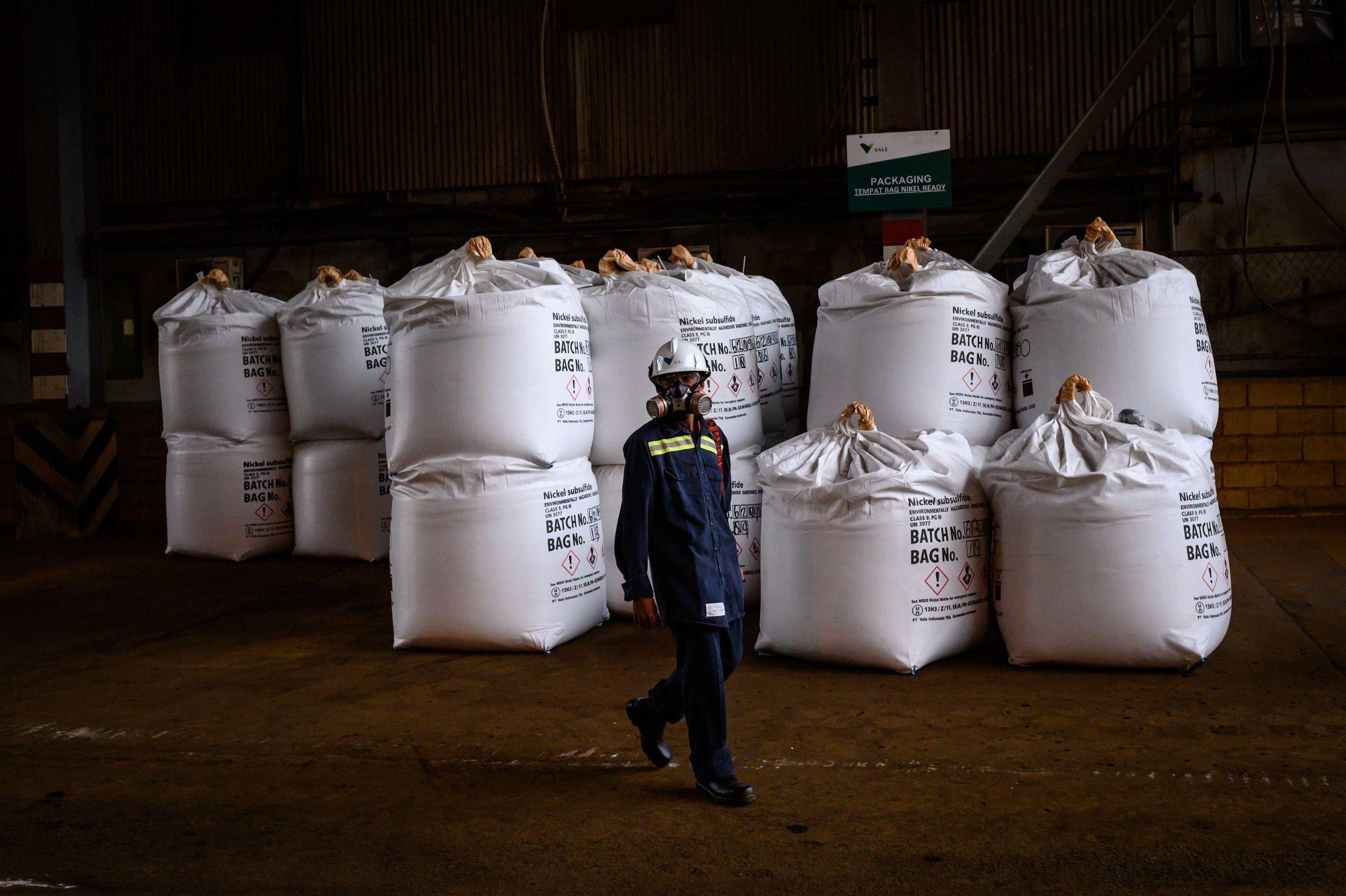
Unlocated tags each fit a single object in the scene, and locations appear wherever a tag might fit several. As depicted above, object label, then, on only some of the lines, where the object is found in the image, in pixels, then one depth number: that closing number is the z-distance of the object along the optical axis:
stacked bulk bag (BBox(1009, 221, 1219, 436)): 4.61
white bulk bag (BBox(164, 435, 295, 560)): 6.99
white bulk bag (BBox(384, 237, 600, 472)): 4.59
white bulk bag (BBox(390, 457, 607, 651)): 4.55
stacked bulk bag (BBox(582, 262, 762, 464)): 5.09
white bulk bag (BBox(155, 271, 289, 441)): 6.96
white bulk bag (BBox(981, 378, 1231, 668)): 3.87
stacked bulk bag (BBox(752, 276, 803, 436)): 5.80
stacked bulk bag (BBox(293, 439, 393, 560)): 6.66
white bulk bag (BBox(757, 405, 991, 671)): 4.05
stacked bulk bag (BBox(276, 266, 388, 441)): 6.64
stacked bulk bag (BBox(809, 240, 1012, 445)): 4.73
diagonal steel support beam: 6.81
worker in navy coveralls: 2.99
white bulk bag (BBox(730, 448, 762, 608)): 5.10
